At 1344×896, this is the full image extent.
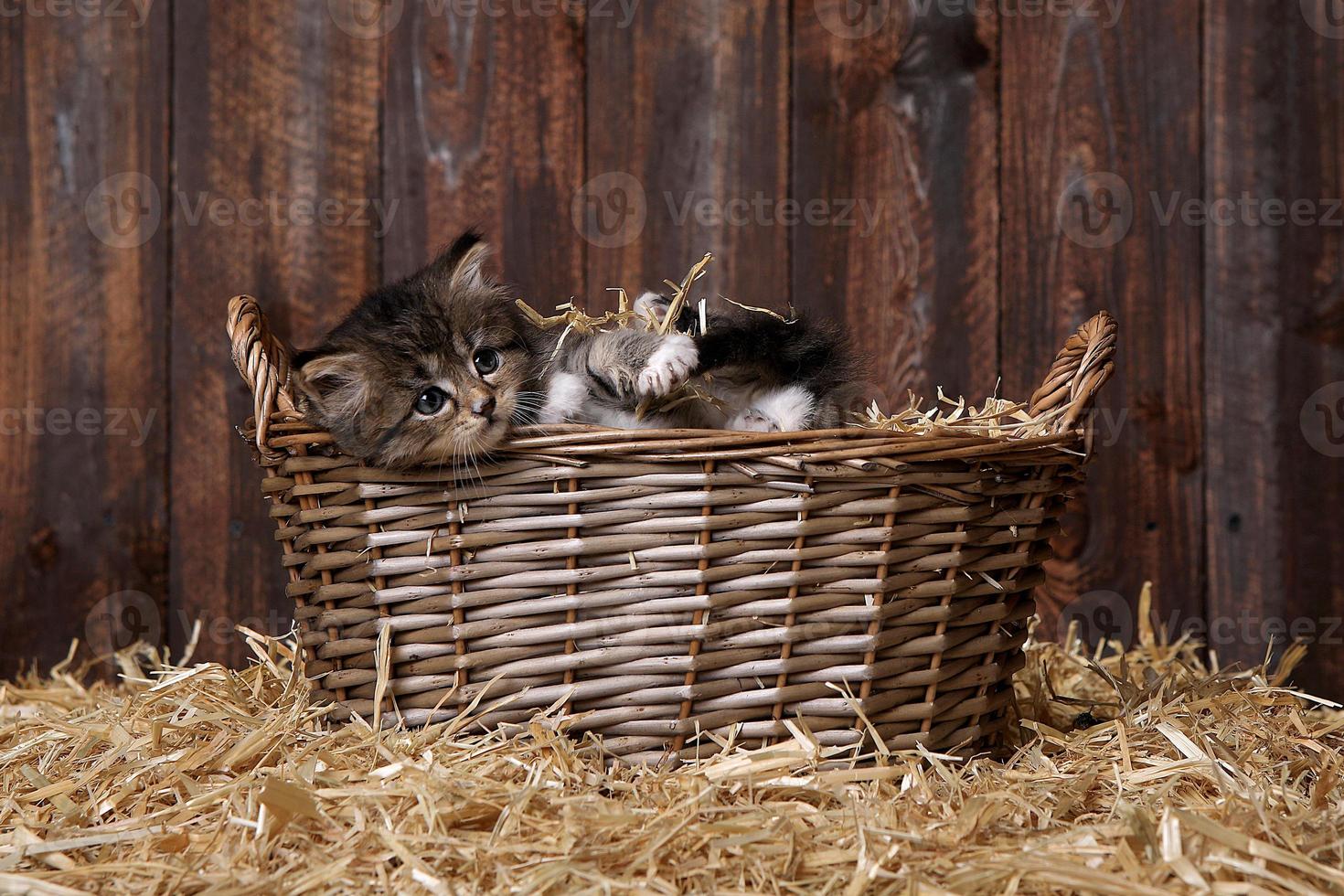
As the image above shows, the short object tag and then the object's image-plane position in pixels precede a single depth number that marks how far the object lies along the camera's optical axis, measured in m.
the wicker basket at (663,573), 1.68
